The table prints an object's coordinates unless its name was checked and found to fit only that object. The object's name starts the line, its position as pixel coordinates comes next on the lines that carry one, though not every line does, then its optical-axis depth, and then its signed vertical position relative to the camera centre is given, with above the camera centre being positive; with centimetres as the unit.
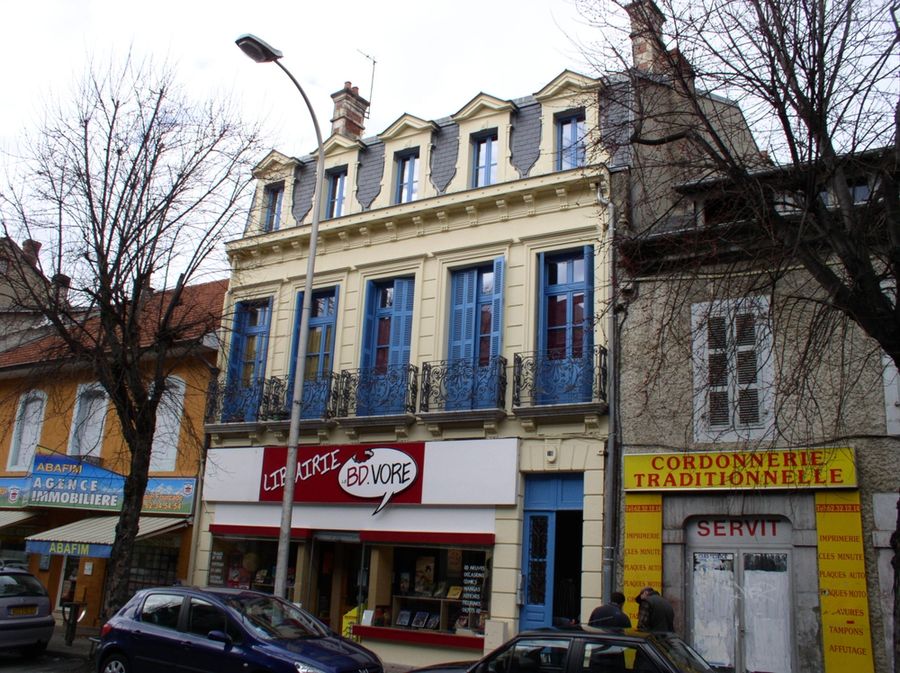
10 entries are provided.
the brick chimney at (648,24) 951 +607
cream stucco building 1403 +294
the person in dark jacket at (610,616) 1002 -65
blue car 912 -111
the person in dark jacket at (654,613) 1069 -60
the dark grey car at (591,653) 715 -79
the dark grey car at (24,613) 1334 -135
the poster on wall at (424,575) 1512 -43
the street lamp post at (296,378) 1294 +268
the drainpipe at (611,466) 1283 +147
